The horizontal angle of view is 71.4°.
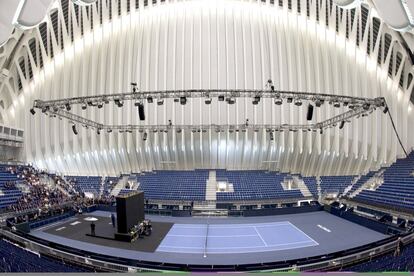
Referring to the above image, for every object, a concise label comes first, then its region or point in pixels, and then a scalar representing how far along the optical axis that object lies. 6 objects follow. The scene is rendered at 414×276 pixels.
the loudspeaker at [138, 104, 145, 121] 20.03
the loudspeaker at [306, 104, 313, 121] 20.08
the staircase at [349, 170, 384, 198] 25.65
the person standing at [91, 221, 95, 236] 16.19
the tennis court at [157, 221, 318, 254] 14.38
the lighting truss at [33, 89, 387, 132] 19.67
